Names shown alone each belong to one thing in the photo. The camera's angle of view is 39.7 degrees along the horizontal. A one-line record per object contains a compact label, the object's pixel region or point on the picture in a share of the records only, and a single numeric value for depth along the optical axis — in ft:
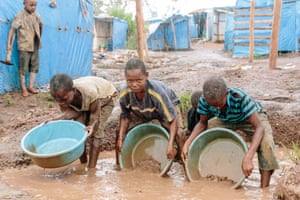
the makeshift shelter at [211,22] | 88.63
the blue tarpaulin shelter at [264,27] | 50.31
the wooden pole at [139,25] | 29.48
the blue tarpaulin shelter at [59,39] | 21.65
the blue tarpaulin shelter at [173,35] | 81.76
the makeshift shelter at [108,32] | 72.00
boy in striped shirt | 9.96
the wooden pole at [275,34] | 31.09
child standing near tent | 21.42
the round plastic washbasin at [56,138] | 11.05
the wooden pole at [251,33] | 43.04
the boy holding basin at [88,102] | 11.06
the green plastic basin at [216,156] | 11.53
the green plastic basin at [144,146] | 12.91
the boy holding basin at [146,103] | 11.09
